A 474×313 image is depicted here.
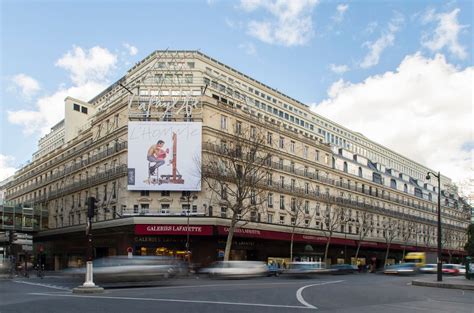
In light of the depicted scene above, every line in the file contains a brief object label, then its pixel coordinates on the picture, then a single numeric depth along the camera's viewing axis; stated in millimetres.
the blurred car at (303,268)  36594
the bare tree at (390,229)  74688
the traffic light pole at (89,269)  18969
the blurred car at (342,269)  46016
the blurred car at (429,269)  53188
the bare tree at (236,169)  40531
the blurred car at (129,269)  22750
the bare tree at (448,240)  88881
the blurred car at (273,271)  39675
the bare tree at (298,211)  53706
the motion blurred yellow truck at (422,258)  58375
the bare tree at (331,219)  58888
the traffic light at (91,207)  20103
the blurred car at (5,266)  34972
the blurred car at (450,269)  49156
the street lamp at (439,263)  29125
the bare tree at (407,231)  78125
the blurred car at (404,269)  47741
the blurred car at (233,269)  29848
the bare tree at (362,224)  64969
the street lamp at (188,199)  42562
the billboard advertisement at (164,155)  44844
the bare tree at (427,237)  88000
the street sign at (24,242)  30627
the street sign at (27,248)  31094
